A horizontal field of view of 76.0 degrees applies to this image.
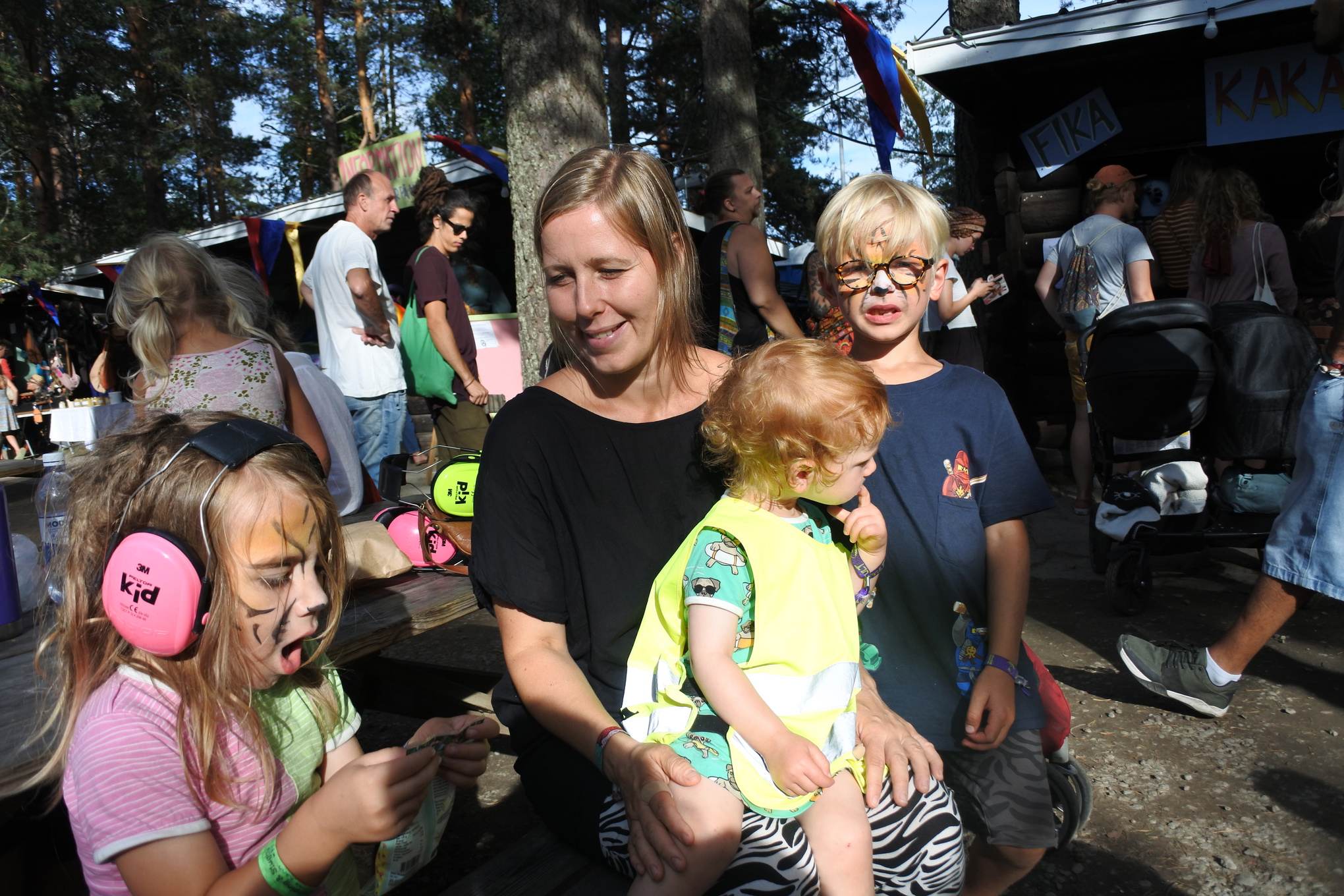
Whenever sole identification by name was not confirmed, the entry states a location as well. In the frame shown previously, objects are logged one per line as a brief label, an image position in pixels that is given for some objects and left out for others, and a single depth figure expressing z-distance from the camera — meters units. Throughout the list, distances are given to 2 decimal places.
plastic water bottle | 1.35
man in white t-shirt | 4.52
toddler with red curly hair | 1.34
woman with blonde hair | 1.48
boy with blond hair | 1.67
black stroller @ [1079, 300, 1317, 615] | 3.48
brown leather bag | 2.54
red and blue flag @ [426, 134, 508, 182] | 9.15
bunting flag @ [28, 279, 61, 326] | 15.27
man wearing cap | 5.05
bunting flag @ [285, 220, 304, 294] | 10.43
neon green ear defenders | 2.51
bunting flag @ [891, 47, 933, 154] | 7.17
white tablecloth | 3.63
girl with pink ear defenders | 1.14
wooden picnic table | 1.42
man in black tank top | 4.20
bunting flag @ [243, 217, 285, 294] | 11.05
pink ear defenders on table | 2.59
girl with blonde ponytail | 2.79
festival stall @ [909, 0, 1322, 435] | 5.81
